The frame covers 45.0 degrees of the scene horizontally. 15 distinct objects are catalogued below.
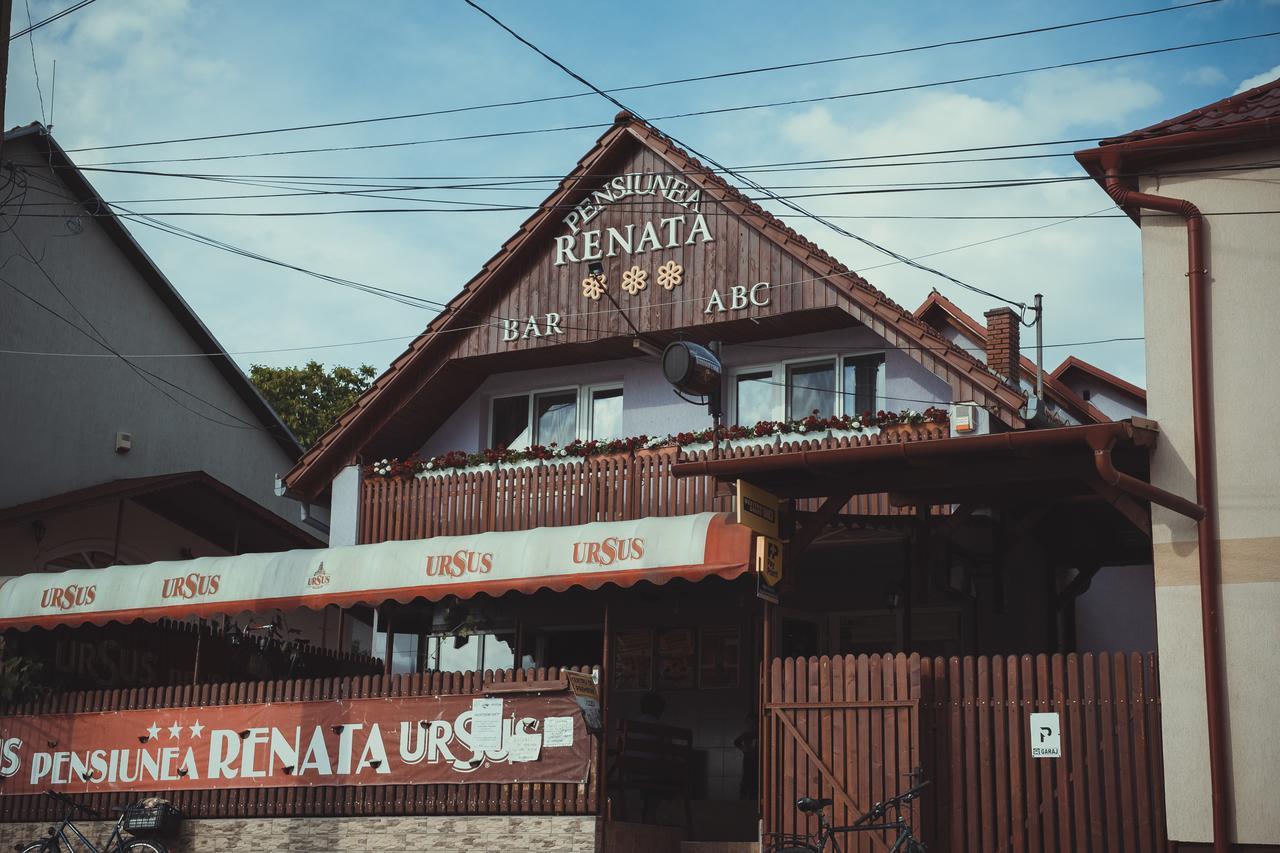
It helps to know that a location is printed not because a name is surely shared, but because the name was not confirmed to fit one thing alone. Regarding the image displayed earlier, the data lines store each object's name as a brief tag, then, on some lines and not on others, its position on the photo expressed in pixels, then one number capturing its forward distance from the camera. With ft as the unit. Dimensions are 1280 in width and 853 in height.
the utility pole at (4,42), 37.37
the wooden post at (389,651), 62.49
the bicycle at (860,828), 41.06
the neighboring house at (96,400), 79.71
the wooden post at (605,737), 48.98
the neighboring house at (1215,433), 40.32
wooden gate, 44.21
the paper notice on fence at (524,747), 50.39
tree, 139.74
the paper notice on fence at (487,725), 51.37
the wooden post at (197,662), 59.48
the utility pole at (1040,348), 63.77
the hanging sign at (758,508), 48.19
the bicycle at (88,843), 54.39
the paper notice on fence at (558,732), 49.83
